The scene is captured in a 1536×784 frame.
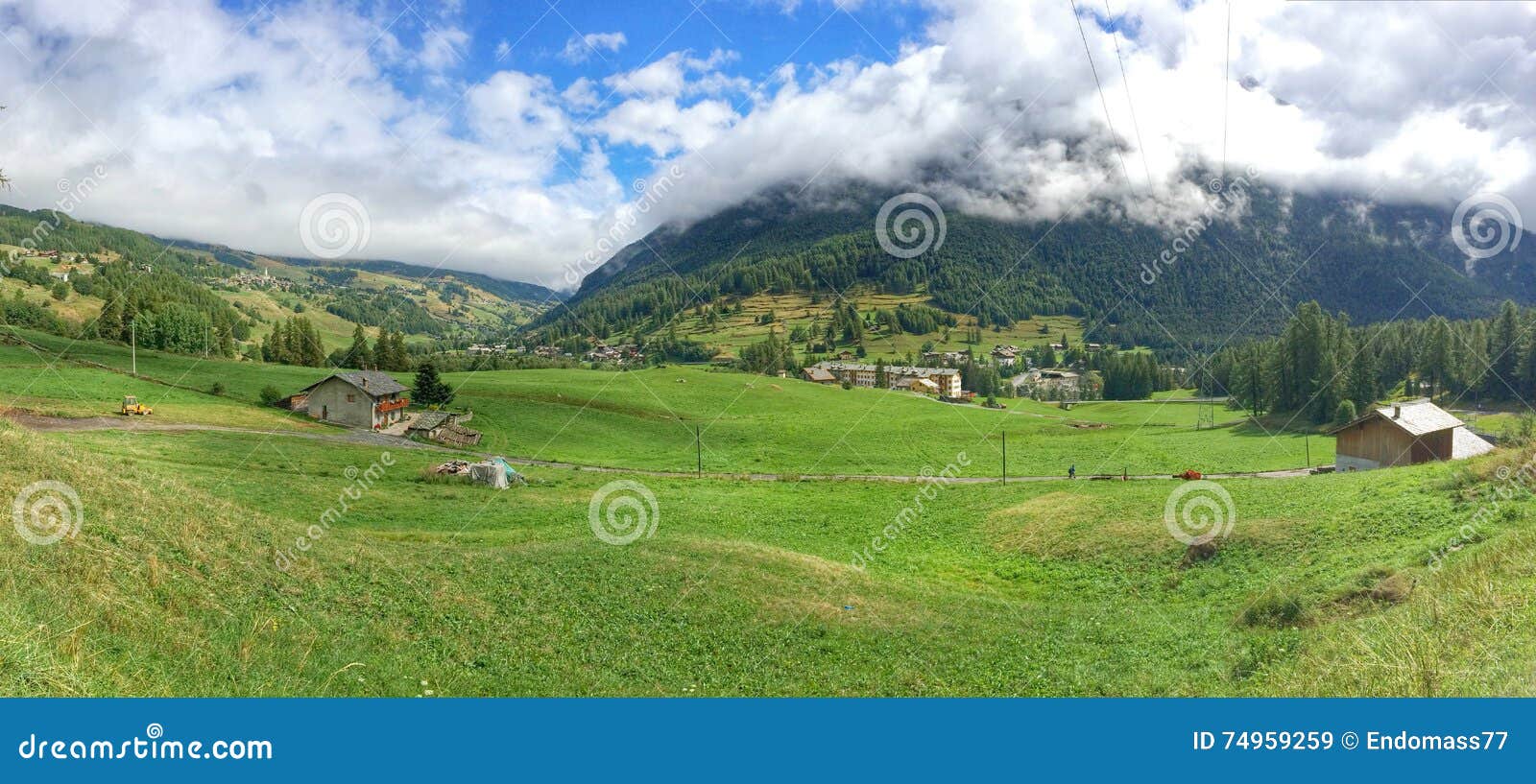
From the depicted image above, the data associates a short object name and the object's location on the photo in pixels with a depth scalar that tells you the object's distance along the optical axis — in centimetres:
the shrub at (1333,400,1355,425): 7131
